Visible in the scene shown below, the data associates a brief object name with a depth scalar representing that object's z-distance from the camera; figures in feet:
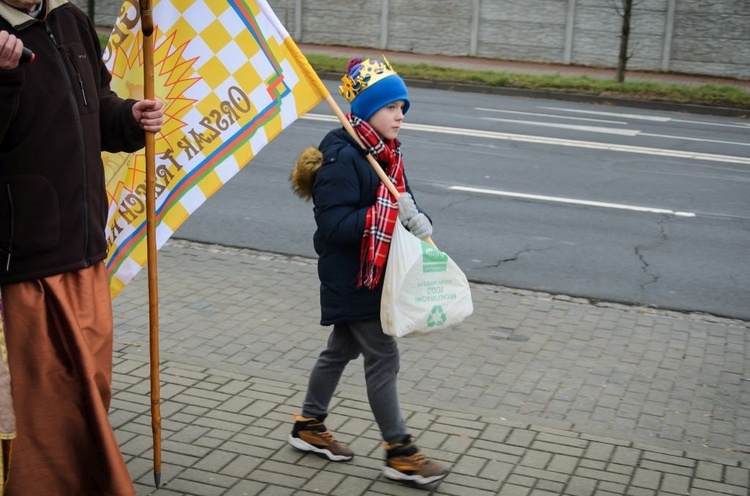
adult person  10.77
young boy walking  13.28
